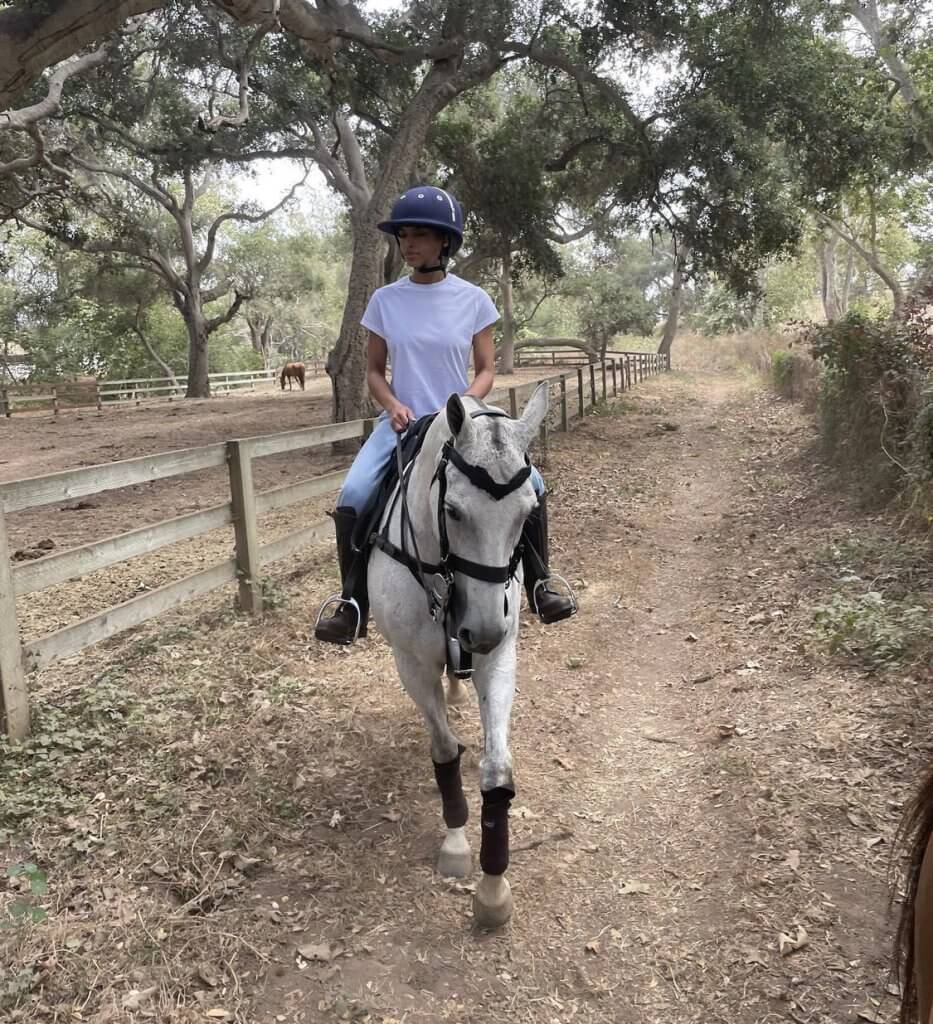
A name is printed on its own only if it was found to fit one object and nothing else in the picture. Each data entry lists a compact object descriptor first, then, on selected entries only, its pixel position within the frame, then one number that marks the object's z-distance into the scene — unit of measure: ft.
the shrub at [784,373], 61.36
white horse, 7.77
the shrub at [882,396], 20.15
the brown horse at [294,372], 104.37
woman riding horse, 10.60
